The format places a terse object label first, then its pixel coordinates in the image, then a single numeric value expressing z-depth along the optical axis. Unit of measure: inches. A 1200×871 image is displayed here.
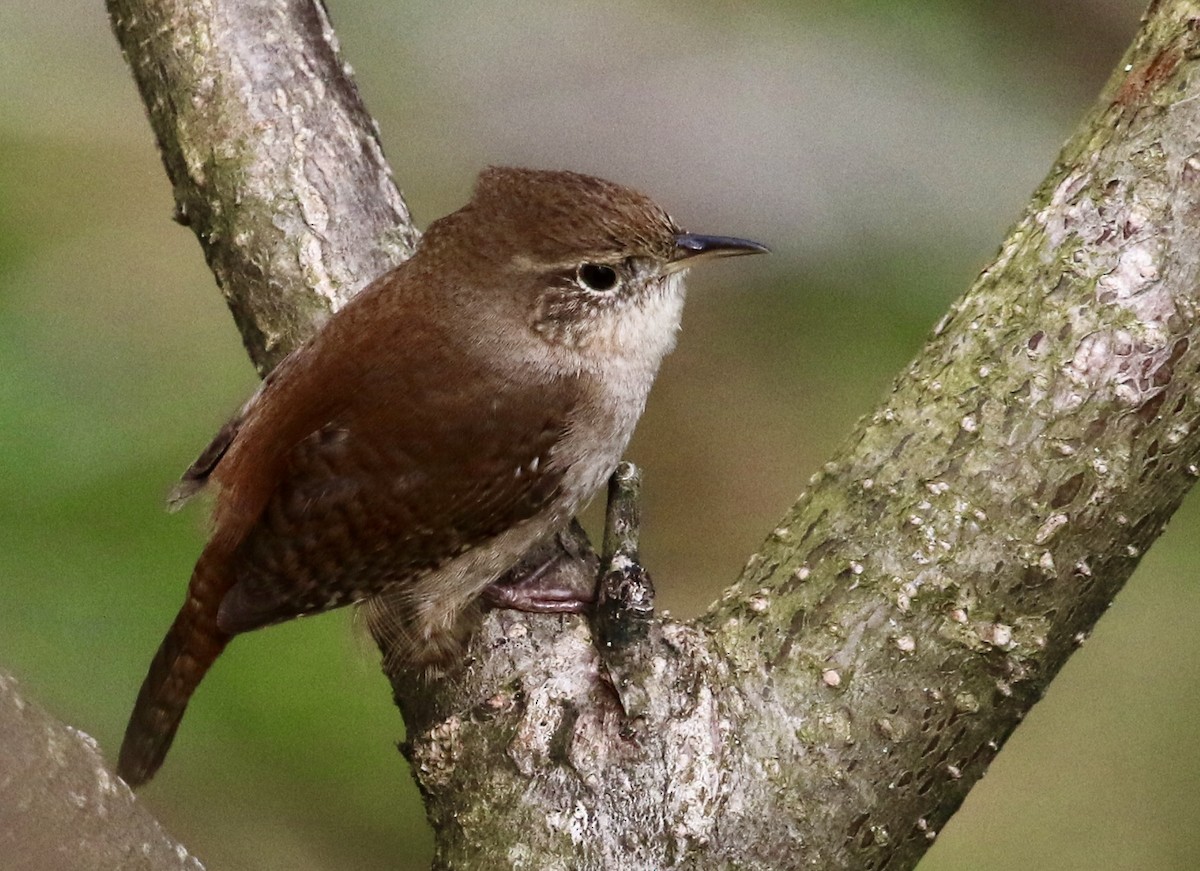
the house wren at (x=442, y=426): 190.7
